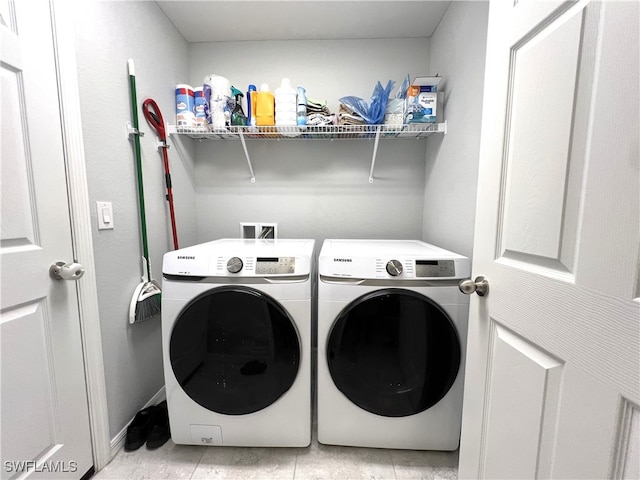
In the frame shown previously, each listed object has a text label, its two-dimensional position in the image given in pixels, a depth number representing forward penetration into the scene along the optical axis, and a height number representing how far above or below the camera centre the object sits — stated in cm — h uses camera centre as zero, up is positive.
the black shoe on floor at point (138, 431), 123 -112
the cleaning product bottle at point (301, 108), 147 +59
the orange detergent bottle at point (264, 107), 148 +59
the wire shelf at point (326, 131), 150 +48
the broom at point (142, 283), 127 -42
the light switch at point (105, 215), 111 -4
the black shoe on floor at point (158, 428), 125 -113
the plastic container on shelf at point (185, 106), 151 +61
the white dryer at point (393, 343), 109 -59
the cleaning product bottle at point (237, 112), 153 +58
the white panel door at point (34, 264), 80 -20
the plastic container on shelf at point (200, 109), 153 +60
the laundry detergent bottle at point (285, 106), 146 +60
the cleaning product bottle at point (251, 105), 150 +61
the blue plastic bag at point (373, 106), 146 +61
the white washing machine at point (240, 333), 110 -55
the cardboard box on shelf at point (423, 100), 141 +61
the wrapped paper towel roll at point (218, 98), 148 +65
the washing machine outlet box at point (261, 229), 186 -16
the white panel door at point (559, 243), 42 -7
